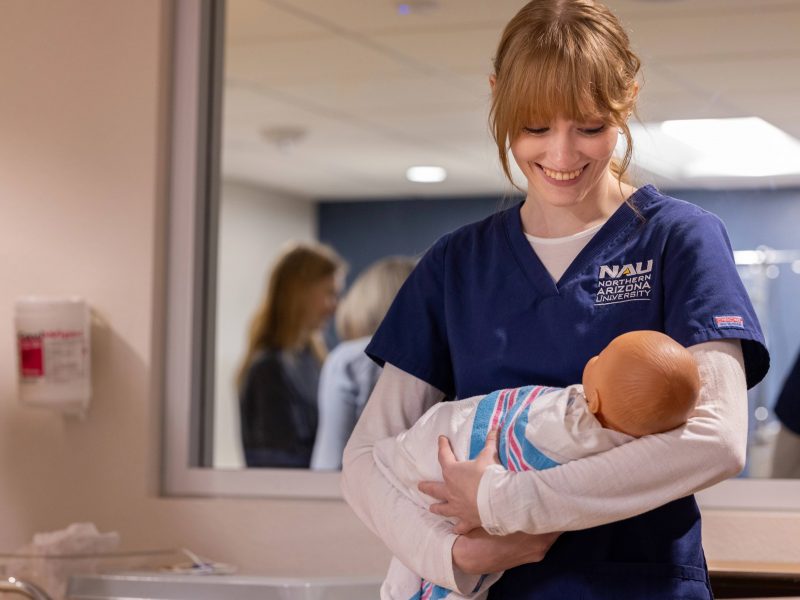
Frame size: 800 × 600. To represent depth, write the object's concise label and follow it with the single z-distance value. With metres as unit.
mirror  2.33
